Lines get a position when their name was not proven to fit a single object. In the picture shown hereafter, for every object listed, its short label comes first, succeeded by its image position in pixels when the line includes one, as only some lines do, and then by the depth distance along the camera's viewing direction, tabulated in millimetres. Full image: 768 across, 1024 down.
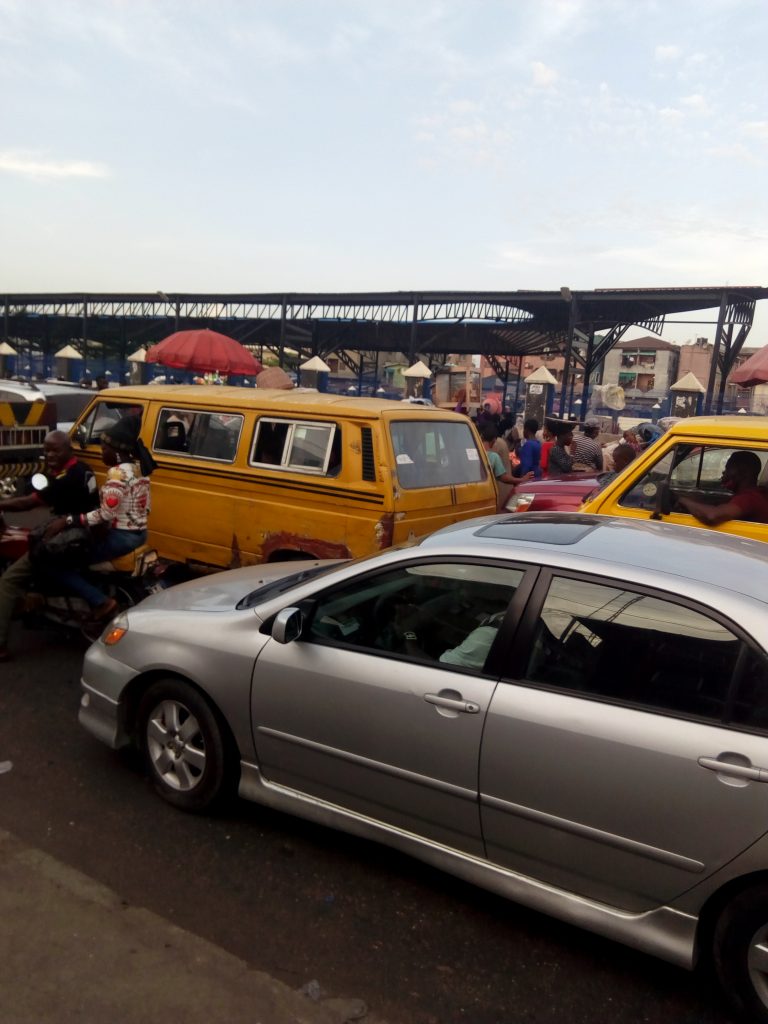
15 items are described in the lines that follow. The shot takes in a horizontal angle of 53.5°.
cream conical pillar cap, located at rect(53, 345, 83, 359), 28062
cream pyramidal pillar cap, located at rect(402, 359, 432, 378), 21938
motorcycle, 5508
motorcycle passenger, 5344
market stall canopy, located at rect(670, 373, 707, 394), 18531
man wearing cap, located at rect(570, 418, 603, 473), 9875
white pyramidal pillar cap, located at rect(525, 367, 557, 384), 19652
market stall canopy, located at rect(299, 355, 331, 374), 23891
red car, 6809
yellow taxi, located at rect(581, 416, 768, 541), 4898
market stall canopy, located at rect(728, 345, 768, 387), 9031
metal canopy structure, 22141
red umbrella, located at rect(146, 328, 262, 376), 14445
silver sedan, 2465
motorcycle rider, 5309
